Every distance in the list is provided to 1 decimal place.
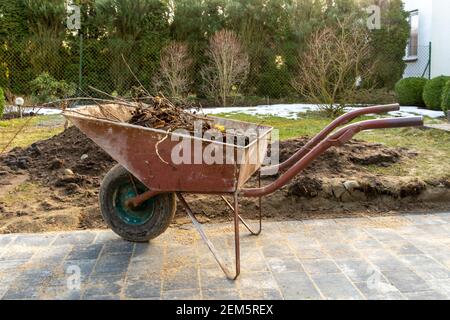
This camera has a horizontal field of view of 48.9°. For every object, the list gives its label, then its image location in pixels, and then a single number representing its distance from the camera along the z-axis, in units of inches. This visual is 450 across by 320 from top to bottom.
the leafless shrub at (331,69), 432.5
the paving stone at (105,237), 146.6
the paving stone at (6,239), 144.3
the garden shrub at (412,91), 515.8
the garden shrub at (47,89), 518.6
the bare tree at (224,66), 522.6
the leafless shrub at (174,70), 520.6
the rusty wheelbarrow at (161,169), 119.5
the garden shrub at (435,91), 460.1
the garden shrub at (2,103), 410.3
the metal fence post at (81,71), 543.8
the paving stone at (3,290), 112.8
